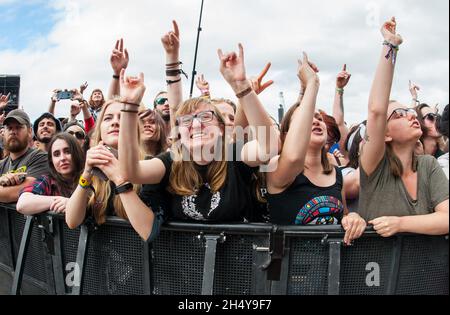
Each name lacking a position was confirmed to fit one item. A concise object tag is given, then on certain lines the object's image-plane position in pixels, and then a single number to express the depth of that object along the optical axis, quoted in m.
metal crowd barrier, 2.09
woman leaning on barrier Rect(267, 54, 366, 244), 2.16
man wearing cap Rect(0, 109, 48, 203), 3.28
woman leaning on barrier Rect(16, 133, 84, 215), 2.99
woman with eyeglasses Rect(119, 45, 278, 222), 2.23
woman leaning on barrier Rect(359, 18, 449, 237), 2.12
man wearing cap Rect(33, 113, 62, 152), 4.93
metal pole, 6.79
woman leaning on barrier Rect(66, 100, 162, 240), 2.27
